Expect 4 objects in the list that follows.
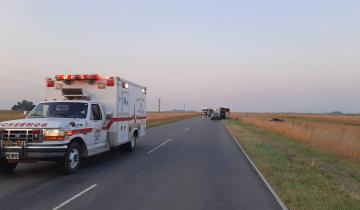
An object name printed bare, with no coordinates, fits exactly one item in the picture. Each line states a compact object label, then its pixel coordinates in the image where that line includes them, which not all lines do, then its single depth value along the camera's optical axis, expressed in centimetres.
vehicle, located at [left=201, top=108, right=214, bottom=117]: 10056
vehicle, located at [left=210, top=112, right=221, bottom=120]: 7773
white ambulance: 1057
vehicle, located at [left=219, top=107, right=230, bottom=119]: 8238
